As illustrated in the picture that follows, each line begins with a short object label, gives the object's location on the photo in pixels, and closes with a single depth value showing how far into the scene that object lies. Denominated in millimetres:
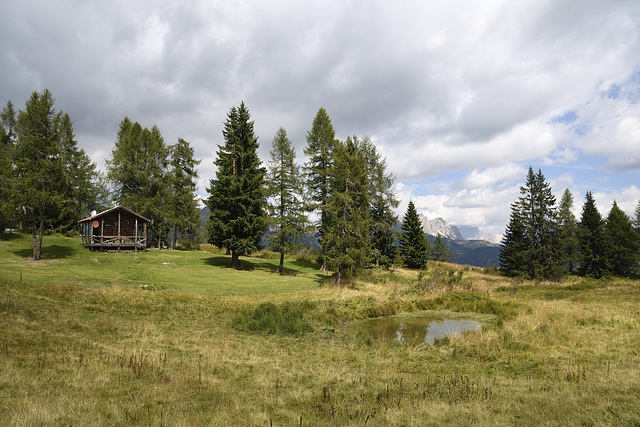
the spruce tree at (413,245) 50625
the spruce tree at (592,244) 50469
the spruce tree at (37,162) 29797
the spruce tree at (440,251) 75438
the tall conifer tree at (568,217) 63662
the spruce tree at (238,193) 36656
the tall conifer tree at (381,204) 44688
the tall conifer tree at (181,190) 48969
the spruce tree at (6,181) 30125
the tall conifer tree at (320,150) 41906
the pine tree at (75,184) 50031
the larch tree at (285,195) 36562
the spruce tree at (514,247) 51247
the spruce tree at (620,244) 51562
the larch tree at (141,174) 48156
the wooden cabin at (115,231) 40875
